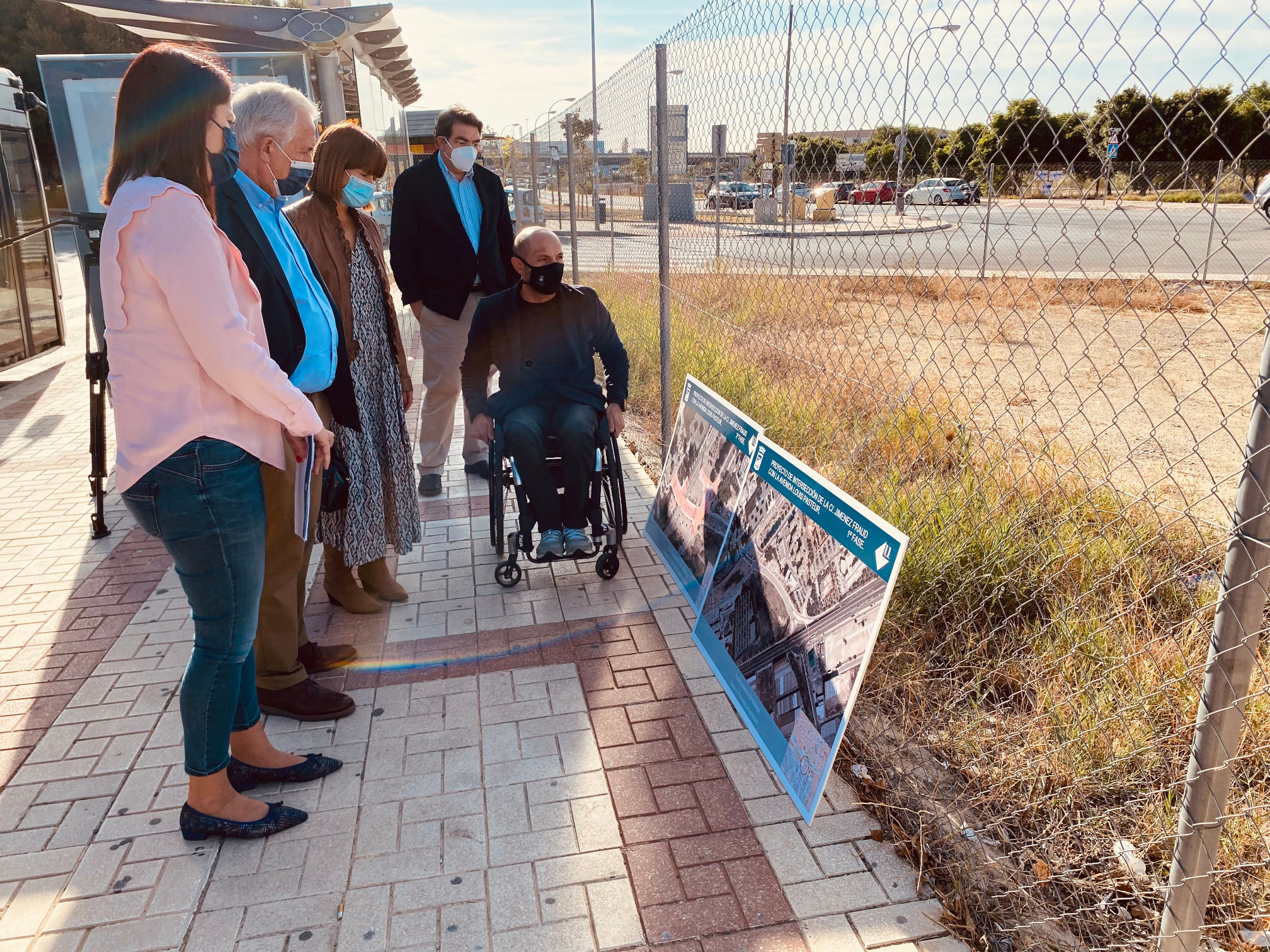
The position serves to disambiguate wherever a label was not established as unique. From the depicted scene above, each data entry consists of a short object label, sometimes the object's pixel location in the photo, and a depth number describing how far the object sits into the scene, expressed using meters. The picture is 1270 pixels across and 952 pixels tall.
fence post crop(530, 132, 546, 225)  12.55
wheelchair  4.11
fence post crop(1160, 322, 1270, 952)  1.63
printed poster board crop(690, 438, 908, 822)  2.42
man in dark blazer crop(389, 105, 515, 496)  5.14
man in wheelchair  4.05
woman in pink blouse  2.07
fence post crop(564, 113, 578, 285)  9.56
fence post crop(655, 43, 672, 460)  4.71
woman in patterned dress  3.46
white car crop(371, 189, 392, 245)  8.30
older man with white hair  2.67
